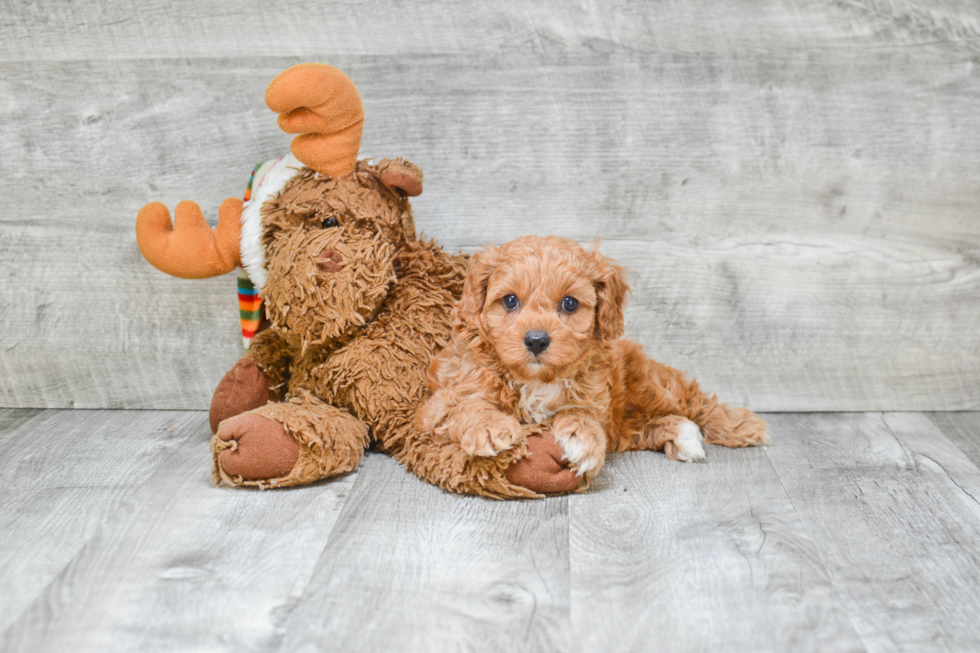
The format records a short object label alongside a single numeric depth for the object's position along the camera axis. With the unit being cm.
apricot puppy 86
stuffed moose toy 89
